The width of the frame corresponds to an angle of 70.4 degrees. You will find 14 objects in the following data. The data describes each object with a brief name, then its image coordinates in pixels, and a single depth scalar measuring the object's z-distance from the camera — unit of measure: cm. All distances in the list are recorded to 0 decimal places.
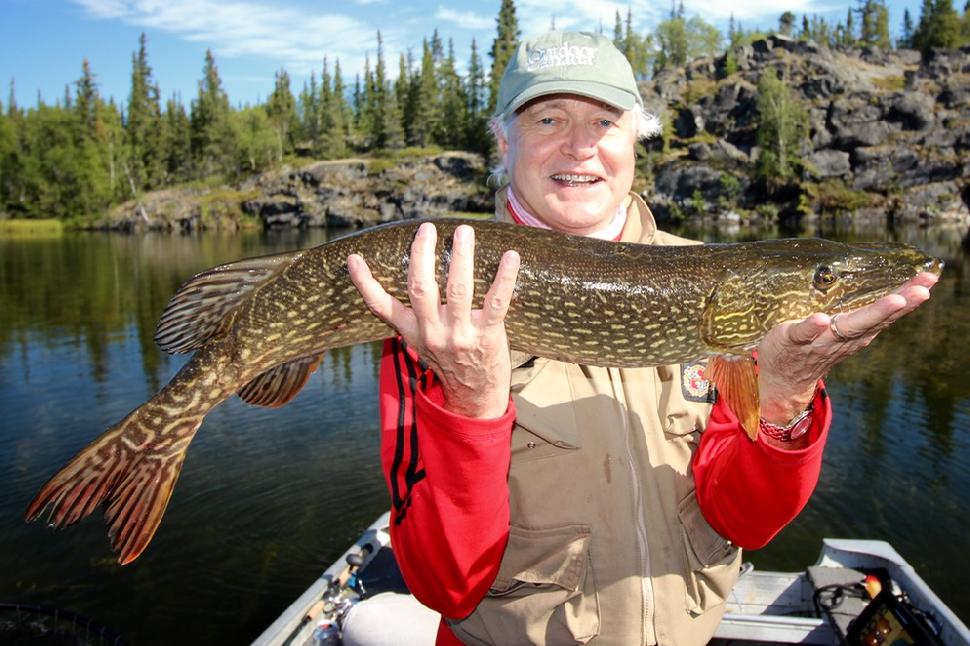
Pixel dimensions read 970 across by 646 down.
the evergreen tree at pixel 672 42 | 8675
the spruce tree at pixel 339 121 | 7394
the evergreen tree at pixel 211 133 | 7506
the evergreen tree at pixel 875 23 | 9131
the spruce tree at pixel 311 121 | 7900
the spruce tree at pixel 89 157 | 6594
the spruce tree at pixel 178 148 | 7712
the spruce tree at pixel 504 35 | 7062
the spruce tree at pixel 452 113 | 7219
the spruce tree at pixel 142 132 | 7569
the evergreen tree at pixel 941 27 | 6969
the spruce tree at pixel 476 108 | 6862
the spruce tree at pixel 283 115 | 8219
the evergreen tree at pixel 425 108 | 7262
